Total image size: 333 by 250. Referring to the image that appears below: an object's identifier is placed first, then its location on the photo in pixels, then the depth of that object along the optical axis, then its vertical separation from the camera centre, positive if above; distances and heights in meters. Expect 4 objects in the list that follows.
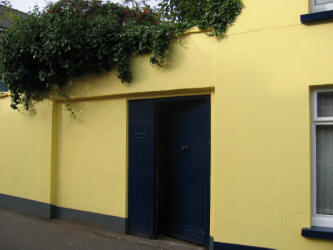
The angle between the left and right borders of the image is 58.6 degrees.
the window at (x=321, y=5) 4.39 +1.98
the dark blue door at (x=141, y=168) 5.75 -0.63
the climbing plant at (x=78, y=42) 5.31 +1.84
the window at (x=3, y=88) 9.30 +1.48
